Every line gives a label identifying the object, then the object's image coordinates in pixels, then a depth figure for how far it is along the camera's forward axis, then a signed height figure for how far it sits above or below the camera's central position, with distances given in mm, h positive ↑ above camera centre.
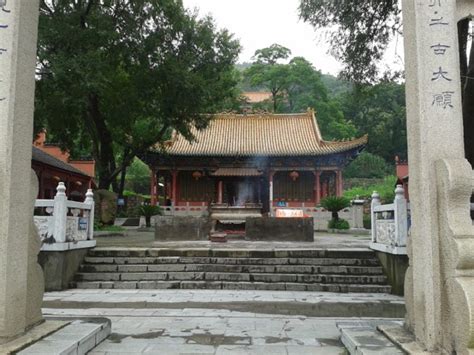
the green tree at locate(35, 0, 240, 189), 13609 +5373
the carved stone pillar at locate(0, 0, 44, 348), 3287 +345
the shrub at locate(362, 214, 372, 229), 21797 -533
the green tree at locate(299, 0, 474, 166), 8906 +4266
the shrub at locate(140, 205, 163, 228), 20547 +80
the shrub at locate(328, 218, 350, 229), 19016 -555
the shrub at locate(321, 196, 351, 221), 18562 +433
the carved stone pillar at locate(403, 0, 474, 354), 3020 +278
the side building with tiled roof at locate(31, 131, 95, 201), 19094 +2122
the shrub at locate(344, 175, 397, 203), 31831 +1955
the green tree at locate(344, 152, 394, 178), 45812 +5162
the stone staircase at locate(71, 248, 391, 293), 7555 -1143
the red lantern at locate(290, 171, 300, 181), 23828 +2244
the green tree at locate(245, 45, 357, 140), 39125 +12318
